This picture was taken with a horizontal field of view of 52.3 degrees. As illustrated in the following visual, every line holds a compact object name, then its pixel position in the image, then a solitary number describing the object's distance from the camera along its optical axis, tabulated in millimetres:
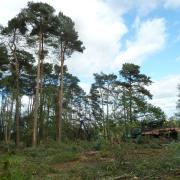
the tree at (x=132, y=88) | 22597
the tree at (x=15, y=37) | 14670
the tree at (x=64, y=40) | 15451
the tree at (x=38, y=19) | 14354
